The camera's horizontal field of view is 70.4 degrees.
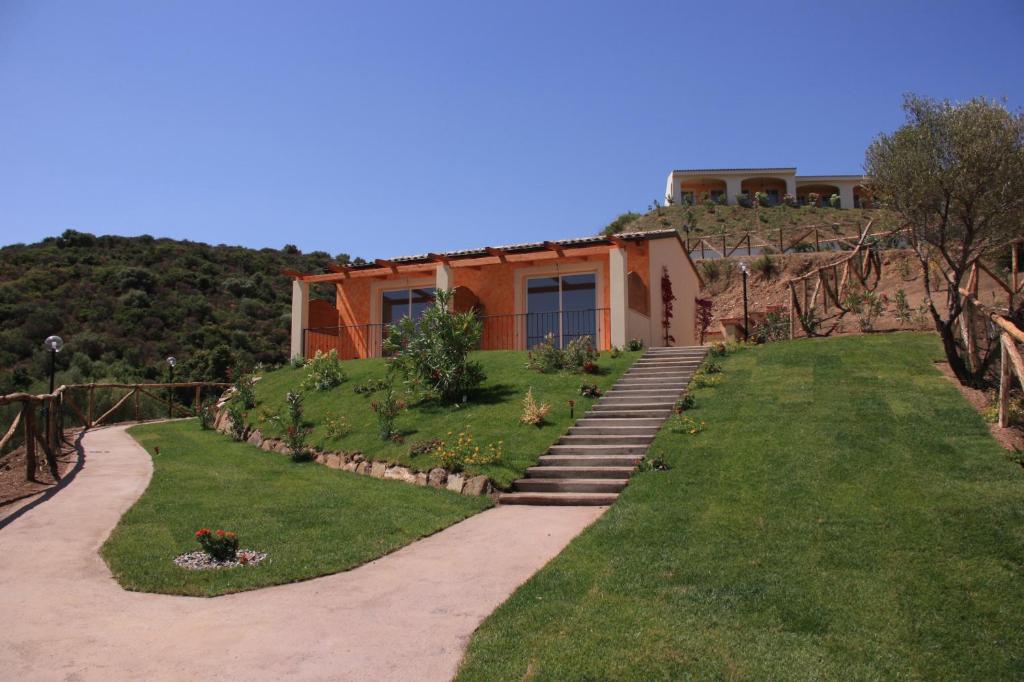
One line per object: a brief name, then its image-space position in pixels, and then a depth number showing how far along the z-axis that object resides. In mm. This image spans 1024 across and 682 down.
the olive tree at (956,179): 11742
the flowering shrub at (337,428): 14594
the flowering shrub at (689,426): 11875
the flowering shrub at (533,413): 13414
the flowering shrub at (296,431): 14316
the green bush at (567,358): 16969
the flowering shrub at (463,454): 11648
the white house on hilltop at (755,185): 59438
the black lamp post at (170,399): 25156
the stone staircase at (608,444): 10578
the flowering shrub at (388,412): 13680
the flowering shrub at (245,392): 18578
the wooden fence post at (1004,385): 10445
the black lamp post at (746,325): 21366
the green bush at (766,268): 36406
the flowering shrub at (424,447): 12586
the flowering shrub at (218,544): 7184
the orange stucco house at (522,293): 20375
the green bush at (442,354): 15289
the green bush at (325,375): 18506
